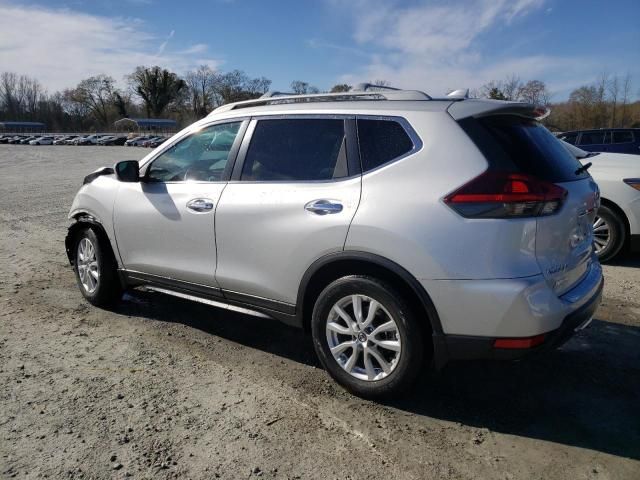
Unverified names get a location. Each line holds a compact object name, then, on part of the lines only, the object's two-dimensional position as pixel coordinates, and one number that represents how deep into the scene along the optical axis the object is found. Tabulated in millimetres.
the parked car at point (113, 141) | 72062
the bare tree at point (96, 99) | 118875
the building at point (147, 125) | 103862
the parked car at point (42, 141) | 71981
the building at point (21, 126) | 116562
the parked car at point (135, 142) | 66869
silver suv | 2641
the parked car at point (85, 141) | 71812
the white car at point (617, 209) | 5875
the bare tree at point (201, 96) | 110756
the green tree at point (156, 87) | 112062
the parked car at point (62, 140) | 73375
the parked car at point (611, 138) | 11625
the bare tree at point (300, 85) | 87506
